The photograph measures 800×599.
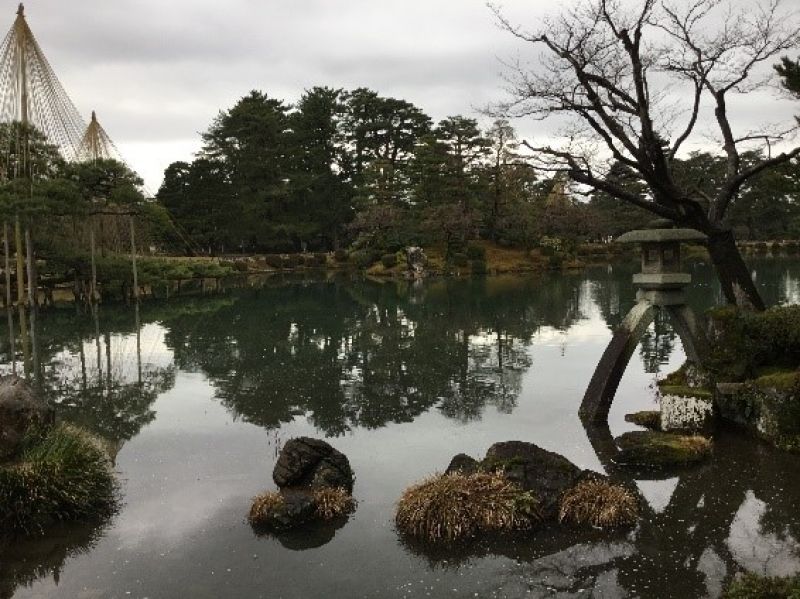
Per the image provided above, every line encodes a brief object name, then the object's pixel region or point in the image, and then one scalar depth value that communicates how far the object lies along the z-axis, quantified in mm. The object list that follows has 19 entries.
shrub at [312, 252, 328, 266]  63312
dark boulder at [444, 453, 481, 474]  8209
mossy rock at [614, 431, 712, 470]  9379
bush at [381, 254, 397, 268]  56250
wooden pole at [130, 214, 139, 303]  33469
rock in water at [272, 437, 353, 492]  8531
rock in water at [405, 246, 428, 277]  52938
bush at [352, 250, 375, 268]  58438
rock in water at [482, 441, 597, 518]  7758
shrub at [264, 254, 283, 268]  60938
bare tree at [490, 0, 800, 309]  11359
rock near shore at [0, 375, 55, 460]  8430
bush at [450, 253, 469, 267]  55281
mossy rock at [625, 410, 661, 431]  11391
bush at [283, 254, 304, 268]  61812
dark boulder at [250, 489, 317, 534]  7727
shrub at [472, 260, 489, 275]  54750
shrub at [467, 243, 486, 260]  56312
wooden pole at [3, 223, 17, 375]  19036
